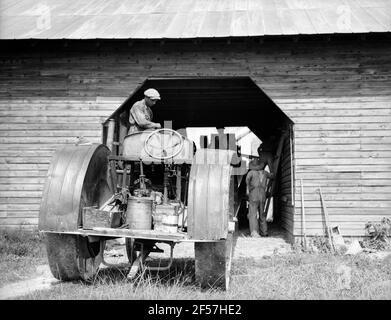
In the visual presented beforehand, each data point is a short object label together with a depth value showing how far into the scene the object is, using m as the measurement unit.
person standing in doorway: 10.84
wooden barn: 8.59
